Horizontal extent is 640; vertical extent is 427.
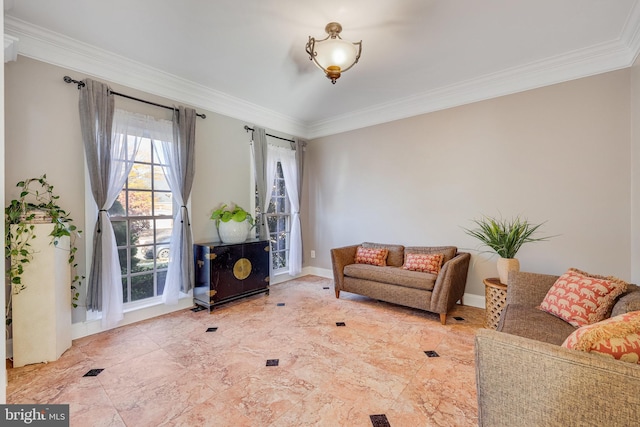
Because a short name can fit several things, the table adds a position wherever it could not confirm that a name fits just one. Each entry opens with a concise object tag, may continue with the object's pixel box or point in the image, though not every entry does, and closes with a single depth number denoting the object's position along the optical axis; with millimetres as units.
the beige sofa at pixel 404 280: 2945
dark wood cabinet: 3320
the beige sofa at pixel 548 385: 844
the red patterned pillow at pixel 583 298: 1728
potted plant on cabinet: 3605
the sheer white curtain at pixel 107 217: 2732
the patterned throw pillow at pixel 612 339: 948
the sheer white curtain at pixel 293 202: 4703
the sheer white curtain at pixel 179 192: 3275
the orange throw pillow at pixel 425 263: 3291
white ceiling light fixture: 2184
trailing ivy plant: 2119
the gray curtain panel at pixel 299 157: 4848
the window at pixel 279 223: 4691
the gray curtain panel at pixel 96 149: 2658
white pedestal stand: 2150
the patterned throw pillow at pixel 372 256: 3781
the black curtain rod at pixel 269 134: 4114
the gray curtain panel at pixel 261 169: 4184
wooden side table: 2613
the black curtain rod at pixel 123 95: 2600
